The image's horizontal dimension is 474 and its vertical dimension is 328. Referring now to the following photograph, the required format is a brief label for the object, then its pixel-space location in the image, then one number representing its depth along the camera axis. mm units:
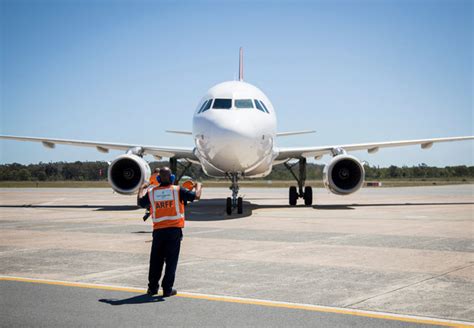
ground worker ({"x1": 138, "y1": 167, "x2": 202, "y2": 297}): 5840
